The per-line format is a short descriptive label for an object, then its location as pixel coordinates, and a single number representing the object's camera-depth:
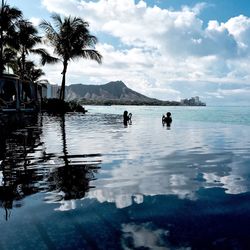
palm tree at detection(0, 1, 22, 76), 39.84
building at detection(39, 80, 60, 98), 167.23
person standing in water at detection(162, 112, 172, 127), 30.72
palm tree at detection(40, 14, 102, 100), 49.56
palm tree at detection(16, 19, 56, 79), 49.94
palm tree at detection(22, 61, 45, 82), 67.35
